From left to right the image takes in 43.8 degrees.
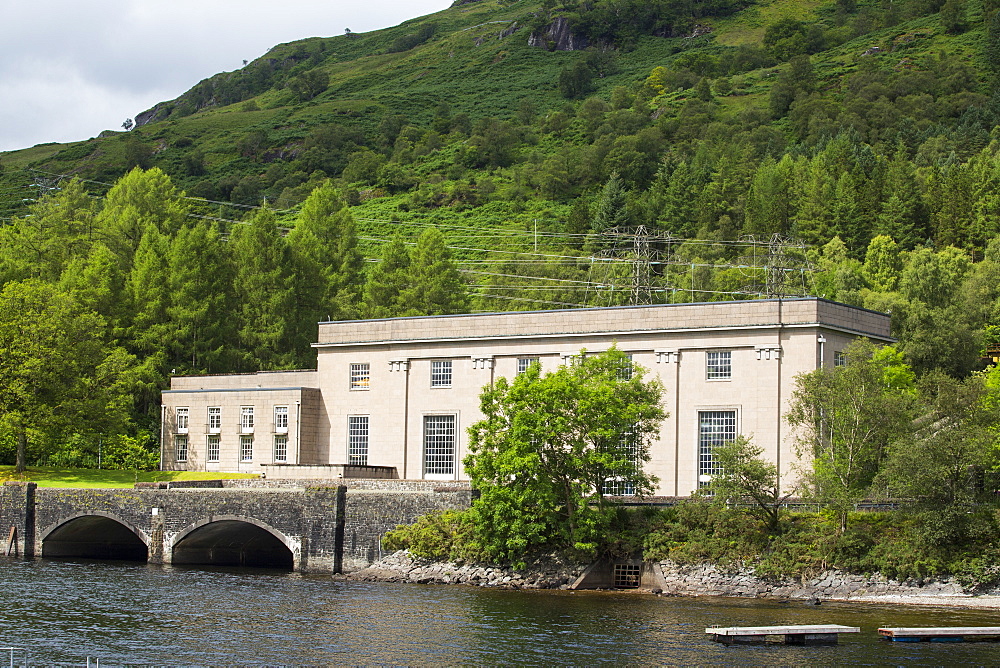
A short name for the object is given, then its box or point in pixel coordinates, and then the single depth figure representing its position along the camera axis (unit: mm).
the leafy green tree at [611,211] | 156375
